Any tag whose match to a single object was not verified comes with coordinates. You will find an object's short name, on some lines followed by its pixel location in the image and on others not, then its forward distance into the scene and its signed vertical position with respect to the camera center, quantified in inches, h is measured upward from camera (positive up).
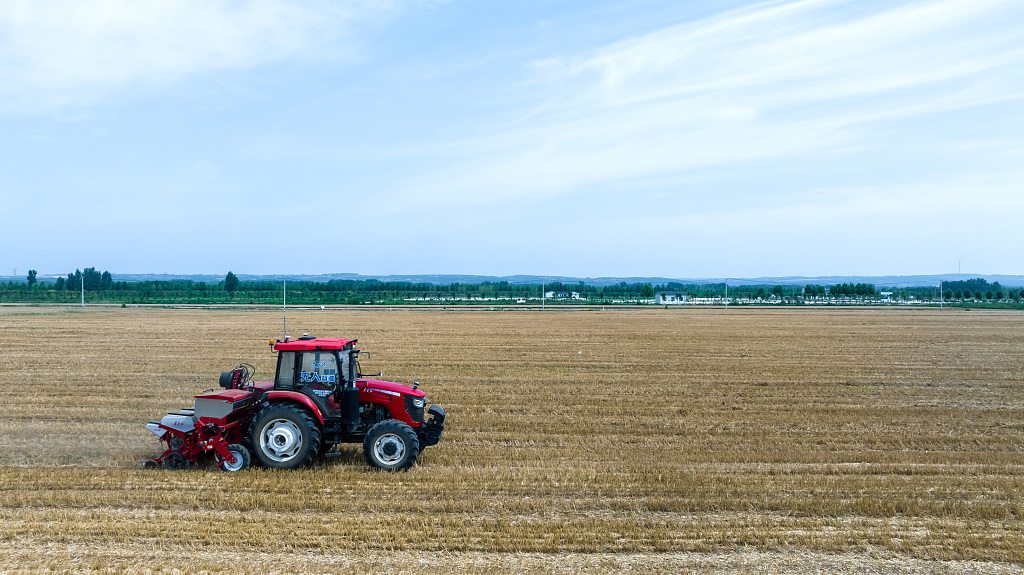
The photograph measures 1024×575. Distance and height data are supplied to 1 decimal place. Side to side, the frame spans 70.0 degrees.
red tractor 409.4 -74.3
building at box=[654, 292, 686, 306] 5260.8 -42.7
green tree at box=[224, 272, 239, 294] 5118.1 +54.7
